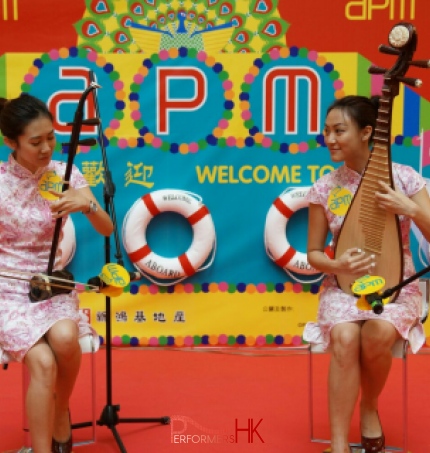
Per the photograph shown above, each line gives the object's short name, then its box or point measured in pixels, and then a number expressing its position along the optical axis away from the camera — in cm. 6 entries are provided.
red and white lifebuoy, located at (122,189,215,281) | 366
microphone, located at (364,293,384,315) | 208
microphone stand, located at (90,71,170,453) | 237
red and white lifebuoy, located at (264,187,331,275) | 365
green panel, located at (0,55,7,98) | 367
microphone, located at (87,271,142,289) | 228
